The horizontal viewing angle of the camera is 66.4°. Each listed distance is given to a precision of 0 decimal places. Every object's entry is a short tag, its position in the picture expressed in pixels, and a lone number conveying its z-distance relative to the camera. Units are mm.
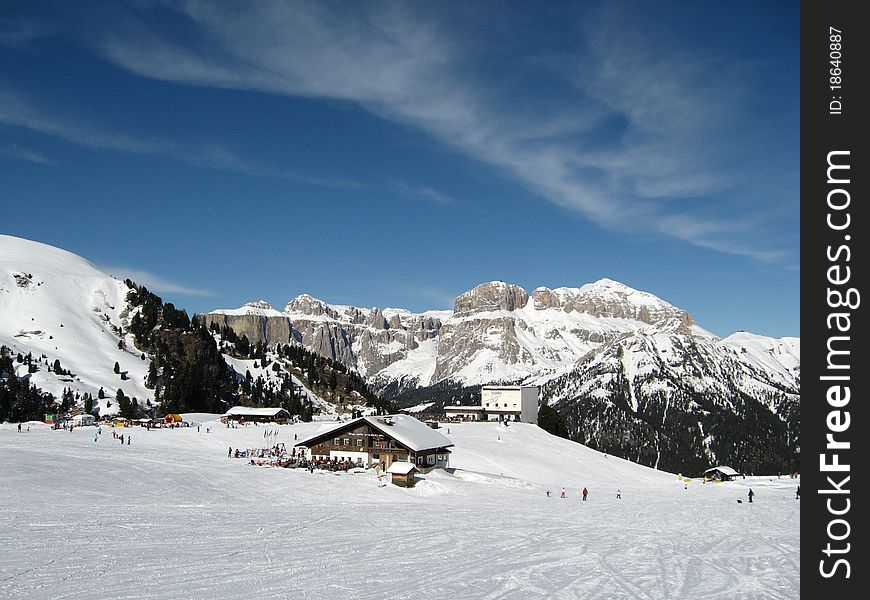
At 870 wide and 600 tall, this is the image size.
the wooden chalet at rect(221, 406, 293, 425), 102562
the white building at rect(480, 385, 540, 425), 133000
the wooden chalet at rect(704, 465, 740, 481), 84250
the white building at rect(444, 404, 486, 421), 134750
